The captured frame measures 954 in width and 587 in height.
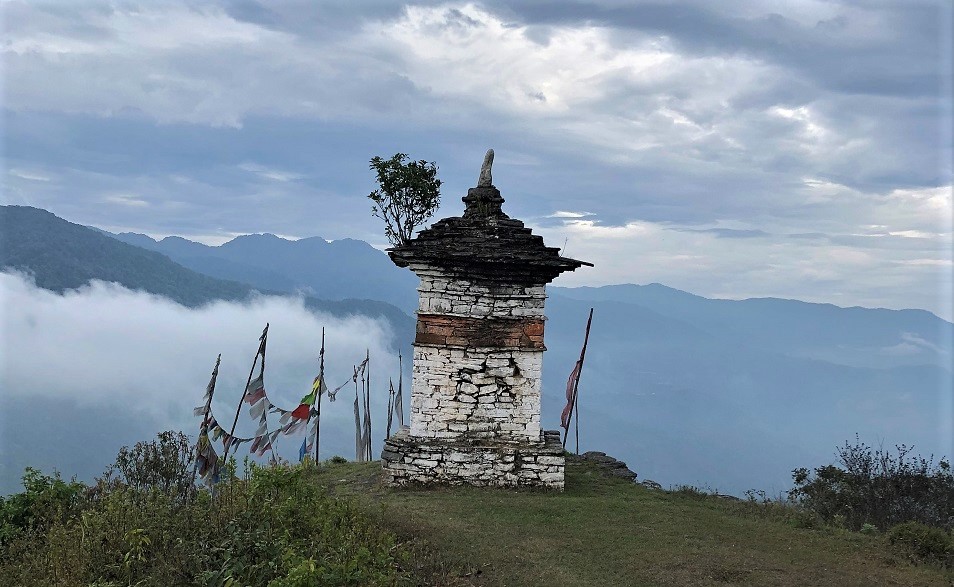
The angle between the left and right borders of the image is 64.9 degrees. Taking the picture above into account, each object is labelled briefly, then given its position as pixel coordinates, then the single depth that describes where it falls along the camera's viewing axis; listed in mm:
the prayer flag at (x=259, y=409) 18984
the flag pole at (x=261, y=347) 17459
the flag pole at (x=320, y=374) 21912
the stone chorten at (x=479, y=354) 15625
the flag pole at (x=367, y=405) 26969
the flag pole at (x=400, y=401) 28194
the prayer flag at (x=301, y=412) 20352
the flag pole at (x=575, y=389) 19361
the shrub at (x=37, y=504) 12492
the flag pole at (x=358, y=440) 26078
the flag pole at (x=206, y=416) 16047
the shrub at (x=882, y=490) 18172
